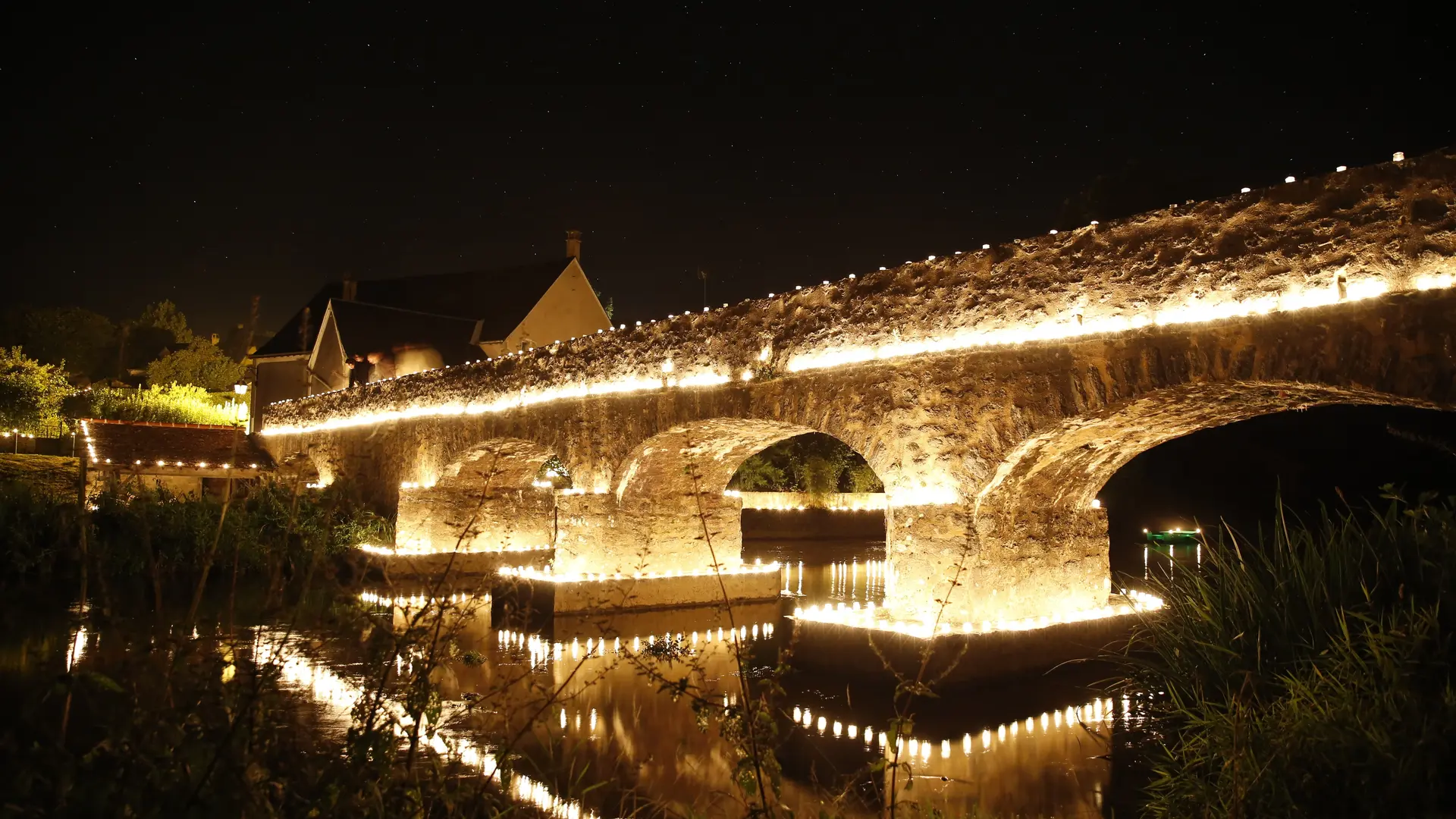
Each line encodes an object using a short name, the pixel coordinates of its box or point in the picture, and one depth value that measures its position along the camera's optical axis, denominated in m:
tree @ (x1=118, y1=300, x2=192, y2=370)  48.34
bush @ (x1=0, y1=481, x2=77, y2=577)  11.91
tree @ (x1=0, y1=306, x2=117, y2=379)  44.88
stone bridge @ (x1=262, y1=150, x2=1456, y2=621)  5.57
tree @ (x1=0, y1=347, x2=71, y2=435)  31.52
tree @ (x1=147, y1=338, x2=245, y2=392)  42.94
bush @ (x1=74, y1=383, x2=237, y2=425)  31.48
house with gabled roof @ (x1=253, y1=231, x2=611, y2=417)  26.69
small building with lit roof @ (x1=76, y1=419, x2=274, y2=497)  21.17
